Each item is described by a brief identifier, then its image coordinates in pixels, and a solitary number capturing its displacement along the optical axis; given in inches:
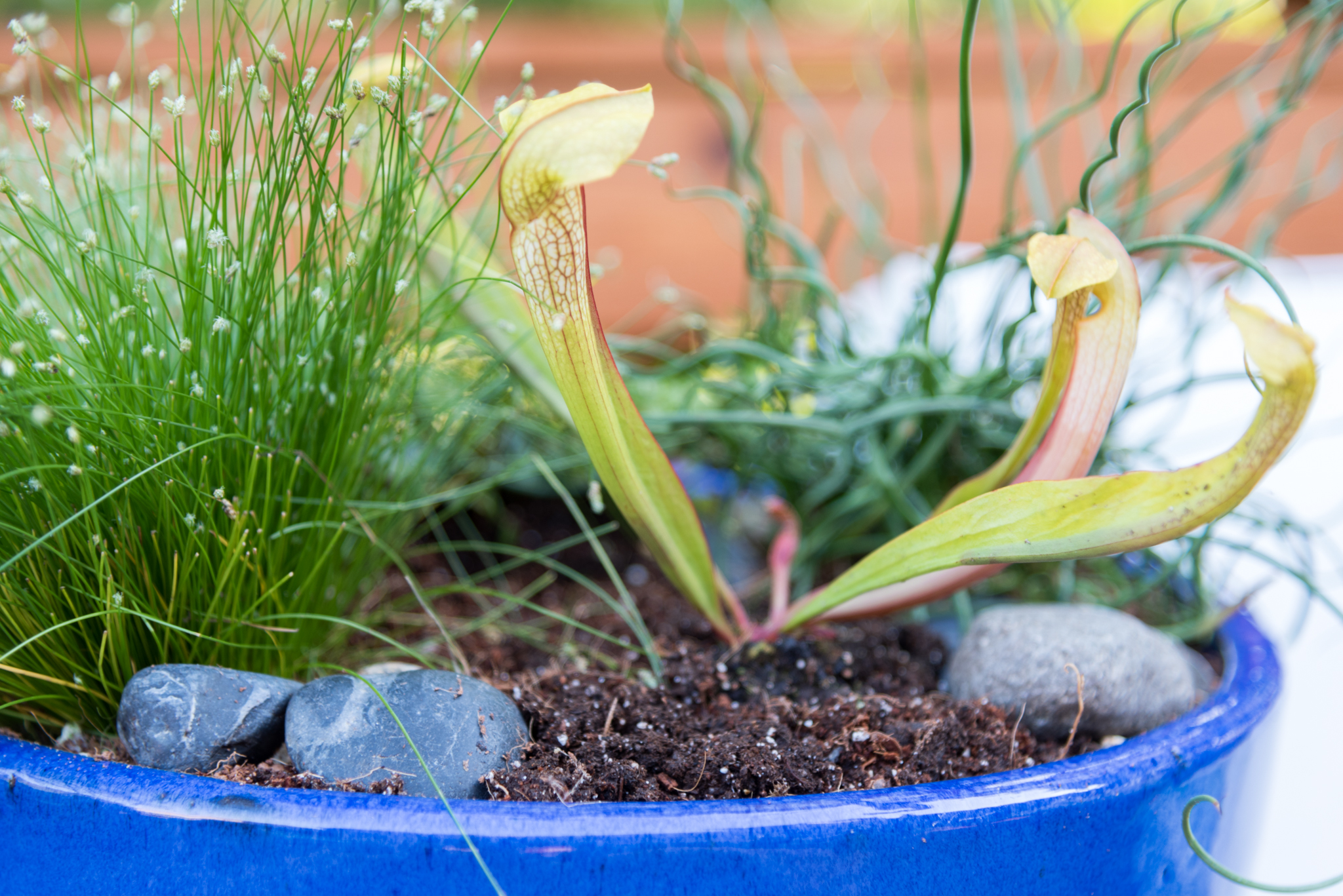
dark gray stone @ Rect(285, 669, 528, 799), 12.8
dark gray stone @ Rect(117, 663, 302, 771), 12.9
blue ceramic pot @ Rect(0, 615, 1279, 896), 10.8
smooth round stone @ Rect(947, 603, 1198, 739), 15.9
